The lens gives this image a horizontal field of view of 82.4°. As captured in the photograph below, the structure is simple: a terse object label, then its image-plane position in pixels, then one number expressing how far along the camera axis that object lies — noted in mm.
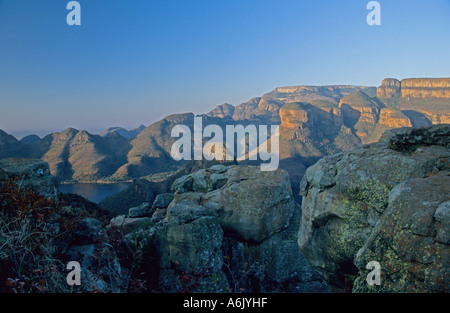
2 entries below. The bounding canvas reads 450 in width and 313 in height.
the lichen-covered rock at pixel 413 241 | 4594
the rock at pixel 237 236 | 11617
